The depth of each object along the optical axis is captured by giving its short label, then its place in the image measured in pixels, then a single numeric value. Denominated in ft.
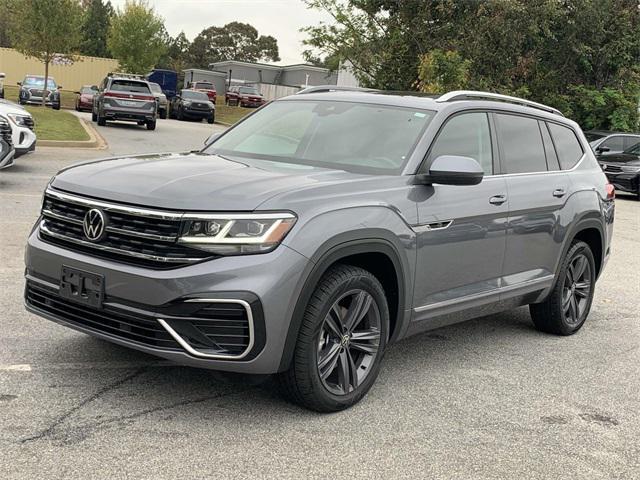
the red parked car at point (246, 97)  176.14
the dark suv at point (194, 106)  123.03
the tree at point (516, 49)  85.71
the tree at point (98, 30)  295.28
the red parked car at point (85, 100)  126.21
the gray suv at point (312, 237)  12.19
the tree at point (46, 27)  97.40
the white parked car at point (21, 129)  43.96
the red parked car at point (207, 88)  165.99
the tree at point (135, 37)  157.99
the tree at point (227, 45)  330.13
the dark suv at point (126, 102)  85.30
